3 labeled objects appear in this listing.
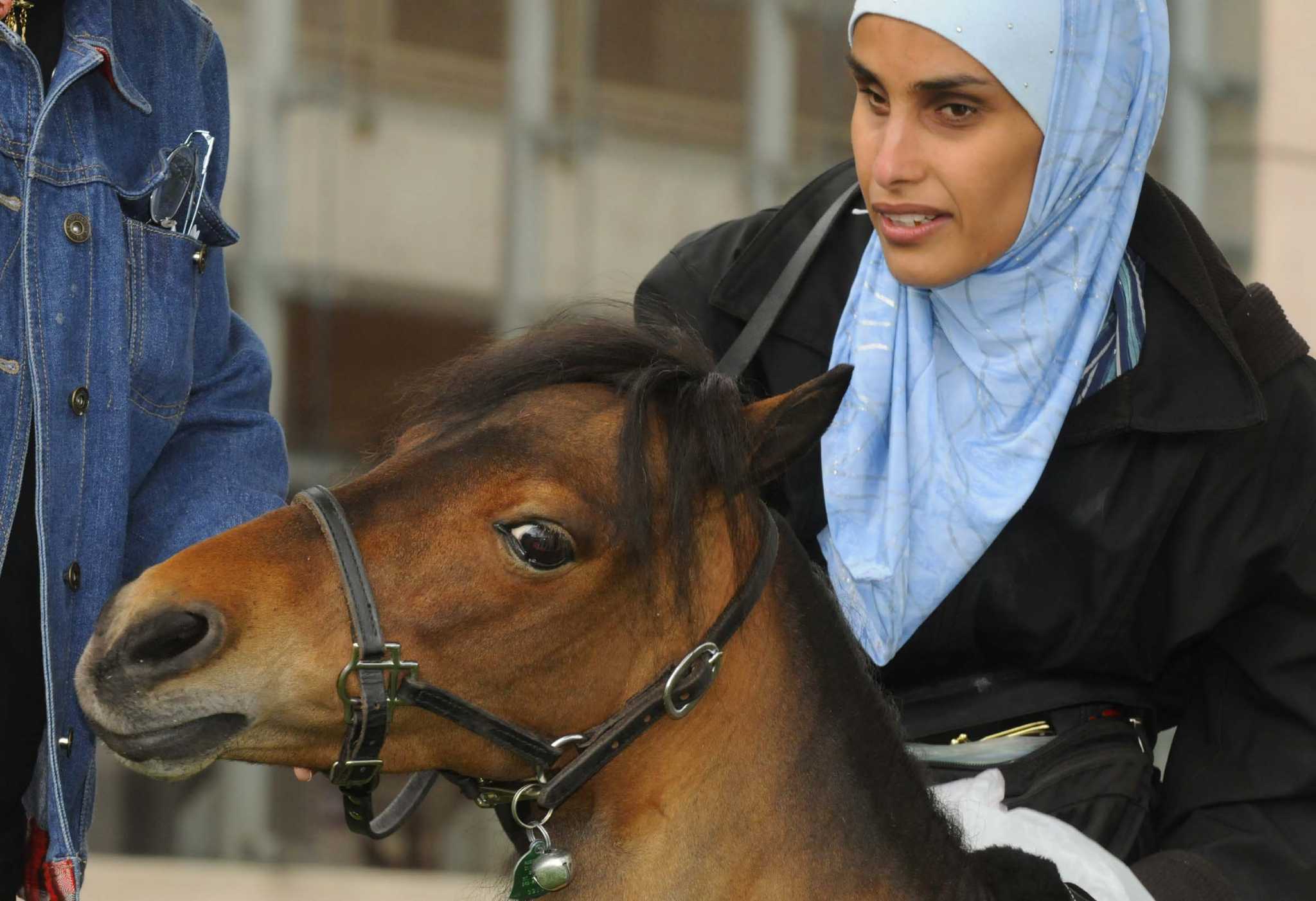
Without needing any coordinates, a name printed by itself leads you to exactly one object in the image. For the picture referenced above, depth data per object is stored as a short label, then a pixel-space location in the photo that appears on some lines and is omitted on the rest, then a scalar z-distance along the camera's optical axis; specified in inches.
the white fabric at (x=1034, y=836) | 174.9
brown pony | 147.1
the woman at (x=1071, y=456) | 192.5
